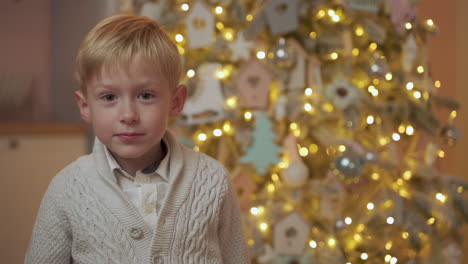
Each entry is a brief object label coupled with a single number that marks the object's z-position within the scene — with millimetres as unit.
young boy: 1109
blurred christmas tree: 2273
